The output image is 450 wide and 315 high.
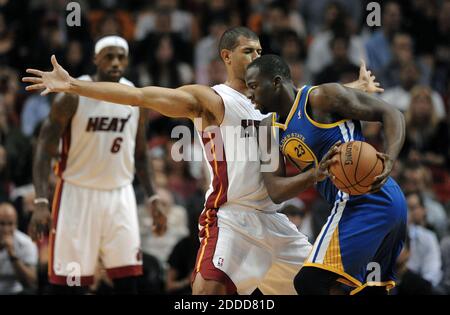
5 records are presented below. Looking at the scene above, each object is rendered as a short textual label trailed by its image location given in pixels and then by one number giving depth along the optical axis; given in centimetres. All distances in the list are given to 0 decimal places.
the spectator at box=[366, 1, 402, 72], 1195
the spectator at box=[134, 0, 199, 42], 1209
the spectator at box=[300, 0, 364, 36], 1270
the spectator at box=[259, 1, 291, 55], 1156
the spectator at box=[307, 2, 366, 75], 1179
